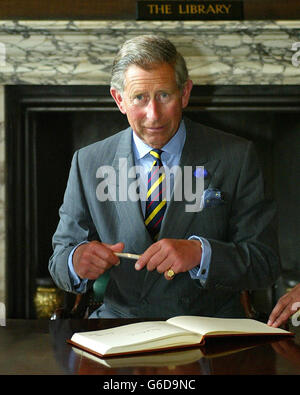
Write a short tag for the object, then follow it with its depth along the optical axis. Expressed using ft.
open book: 7.73
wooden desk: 7.54
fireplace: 10.09
